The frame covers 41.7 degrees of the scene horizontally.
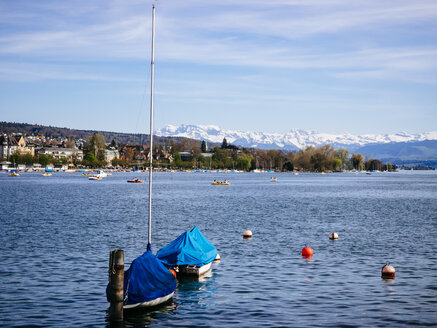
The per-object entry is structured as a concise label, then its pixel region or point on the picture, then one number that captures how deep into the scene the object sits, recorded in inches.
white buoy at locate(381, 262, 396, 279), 1348.4
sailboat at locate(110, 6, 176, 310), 1026.1
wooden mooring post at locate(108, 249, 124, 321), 938.7
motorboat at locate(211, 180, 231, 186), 7637.8
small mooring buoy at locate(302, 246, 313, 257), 1631.4
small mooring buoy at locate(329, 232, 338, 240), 2004.2
